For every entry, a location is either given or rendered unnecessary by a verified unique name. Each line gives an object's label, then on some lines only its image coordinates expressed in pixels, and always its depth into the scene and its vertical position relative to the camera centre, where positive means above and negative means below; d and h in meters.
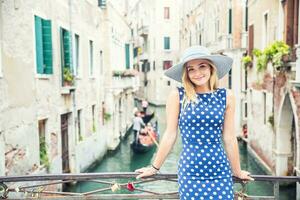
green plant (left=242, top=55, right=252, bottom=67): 11.01 +0.45
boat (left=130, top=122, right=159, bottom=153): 12.57 -2.26
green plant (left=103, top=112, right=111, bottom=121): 12.42 -1.23
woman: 1.82 -0.24
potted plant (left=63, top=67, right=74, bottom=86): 7.80 +0.04
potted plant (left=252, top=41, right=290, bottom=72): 7.27 +0.44
